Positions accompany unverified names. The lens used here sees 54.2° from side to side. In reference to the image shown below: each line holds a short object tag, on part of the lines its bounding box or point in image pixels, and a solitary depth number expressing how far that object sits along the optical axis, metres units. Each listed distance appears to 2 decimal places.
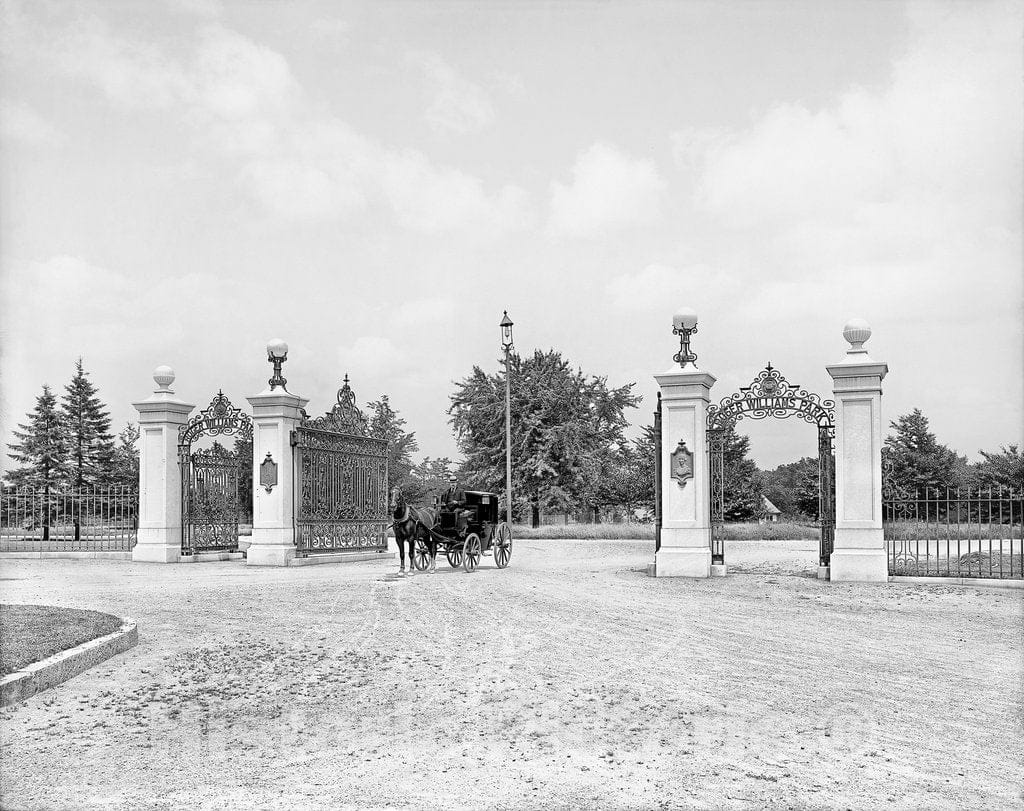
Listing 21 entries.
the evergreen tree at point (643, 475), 45.59
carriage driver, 18.75
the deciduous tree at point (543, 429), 42.47
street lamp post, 27.84
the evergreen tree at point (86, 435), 39.62
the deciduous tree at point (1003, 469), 39.12
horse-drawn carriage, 18.73
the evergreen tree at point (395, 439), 47.69
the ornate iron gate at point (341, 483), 21.20
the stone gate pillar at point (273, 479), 20.59
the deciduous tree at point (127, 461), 40.00
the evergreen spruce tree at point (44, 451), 38.94
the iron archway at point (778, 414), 16.70
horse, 17.94
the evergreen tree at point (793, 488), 45.97
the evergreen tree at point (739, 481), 44.09
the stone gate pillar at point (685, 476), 17.19
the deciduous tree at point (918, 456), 44.56
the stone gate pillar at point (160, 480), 21.70
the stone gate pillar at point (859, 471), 16.11
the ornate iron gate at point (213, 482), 22.02
